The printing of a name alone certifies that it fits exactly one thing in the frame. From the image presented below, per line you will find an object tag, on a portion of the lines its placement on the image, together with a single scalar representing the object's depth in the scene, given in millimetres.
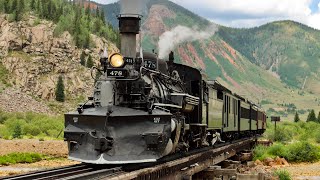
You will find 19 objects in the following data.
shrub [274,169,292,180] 21745
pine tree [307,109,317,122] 117625
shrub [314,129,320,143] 58694
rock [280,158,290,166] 33562
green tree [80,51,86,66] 133375
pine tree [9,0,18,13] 140238
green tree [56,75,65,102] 119875
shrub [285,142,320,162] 35562
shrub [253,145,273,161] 34562
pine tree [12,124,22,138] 58984
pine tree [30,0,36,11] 146875
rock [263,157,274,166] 32594
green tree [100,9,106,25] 166000
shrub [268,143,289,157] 35947
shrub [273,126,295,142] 57359
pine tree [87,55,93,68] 131750
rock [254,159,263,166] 32719
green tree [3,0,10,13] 140875
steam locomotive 13586
